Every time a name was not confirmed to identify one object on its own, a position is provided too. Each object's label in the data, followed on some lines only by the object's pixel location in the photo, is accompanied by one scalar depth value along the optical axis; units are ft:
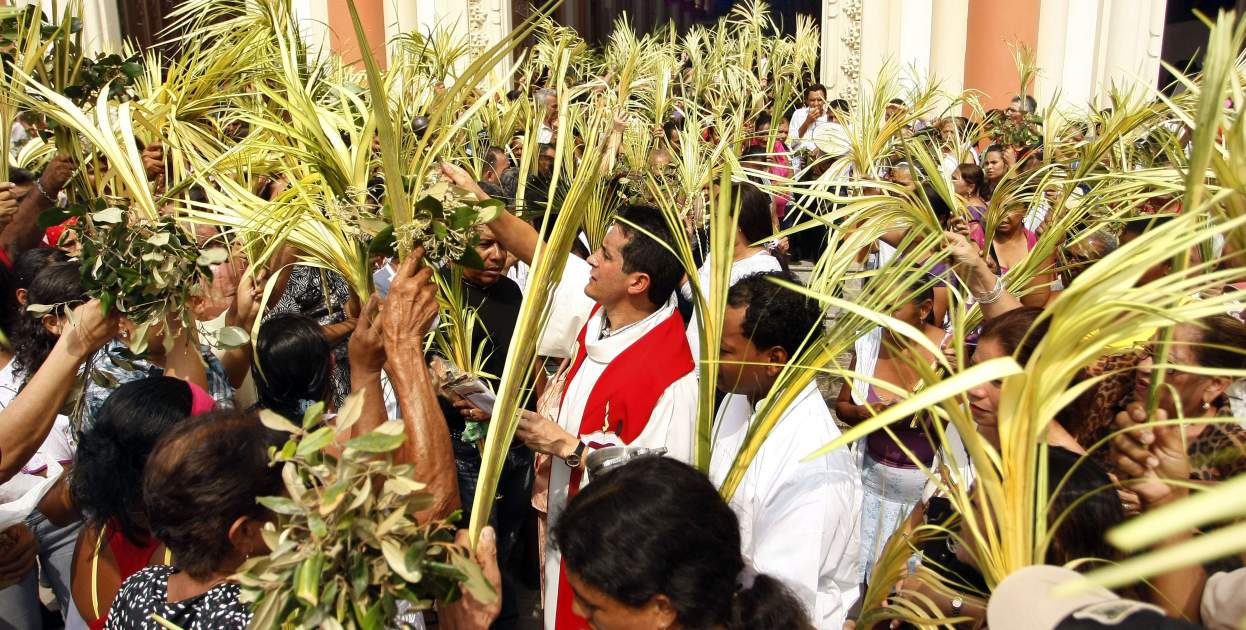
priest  8.66
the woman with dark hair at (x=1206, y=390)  6.03
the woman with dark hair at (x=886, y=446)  9.95
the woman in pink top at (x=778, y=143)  29.45
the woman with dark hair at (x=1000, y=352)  7.04
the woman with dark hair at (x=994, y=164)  22.36
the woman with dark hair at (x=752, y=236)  12.69
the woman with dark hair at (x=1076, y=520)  5.27
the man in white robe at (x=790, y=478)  6.67
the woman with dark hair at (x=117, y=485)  6.86
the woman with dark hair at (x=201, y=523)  5.59
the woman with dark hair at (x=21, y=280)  10.14
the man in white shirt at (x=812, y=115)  34.40
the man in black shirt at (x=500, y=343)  11.87
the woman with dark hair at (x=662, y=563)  5.05
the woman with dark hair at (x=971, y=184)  18.67
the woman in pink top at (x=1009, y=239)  14.80
